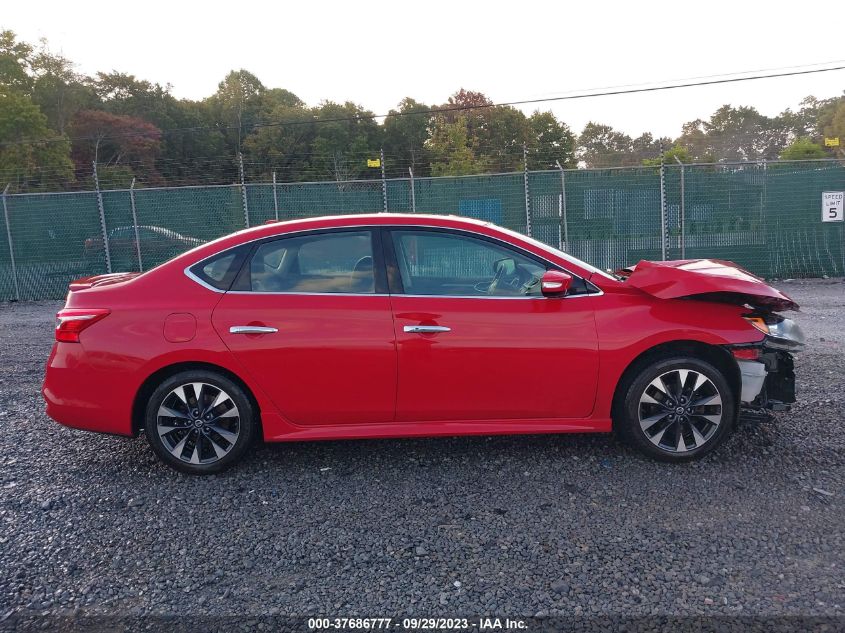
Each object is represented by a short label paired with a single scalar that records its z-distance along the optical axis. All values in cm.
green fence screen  1325
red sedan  420
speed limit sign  1316
